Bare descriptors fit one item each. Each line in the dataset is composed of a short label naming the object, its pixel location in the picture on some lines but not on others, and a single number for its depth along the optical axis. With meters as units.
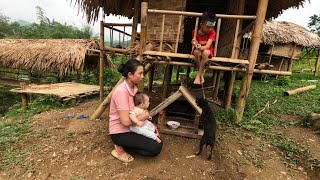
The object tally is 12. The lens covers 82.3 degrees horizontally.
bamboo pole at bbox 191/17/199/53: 3.26
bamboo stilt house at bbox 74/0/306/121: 3.44
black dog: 2.87
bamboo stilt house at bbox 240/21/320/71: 10.91
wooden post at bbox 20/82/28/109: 7.06
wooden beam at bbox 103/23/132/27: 5.04
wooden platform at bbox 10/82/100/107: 6.80
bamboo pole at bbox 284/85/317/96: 6.59
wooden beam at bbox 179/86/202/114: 3.46
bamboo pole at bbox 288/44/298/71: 11.27
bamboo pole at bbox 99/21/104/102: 5.41
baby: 2.81
